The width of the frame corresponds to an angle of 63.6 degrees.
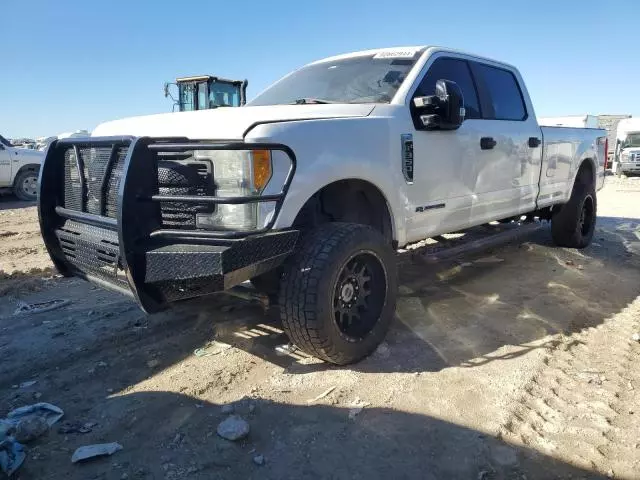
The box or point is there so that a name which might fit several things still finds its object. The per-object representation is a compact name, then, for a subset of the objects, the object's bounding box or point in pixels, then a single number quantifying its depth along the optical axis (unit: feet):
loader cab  47.40
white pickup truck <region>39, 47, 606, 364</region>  8.64
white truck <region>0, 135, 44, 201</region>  38.24
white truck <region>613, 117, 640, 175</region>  75.00
